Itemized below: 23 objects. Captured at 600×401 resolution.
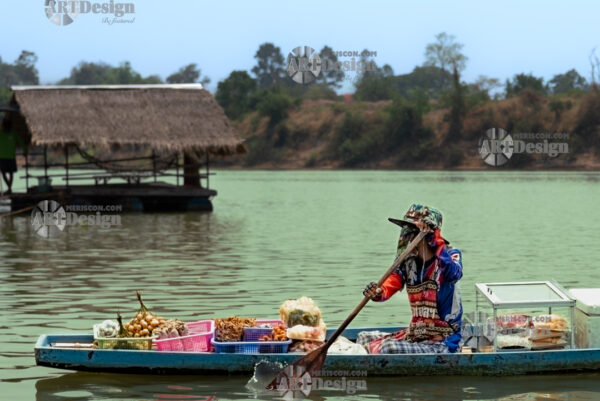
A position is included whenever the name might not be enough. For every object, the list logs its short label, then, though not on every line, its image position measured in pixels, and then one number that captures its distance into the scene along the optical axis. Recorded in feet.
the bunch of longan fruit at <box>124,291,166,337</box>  53.21
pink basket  52.47
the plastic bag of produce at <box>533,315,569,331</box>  53.62
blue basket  51.70
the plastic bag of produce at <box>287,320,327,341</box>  52.37
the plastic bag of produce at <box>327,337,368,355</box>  52.13
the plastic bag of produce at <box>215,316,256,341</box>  52.60
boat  51.06
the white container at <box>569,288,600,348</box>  51.58
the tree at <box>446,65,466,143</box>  439.22
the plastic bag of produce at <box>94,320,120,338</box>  53.62
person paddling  49.49
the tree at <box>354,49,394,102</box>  570.46
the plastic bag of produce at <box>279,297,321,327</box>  53.52
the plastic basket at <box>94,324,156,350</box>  52.49
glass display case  51.65
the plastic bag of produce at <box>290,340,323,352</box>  52.11
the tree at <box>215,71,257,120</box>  556.10
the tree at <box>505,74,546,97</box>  492.95
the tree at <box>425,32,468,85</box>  548.72
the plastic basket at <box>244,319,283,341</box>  52.70
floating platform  172.24
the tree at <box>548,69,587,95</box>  639.76
